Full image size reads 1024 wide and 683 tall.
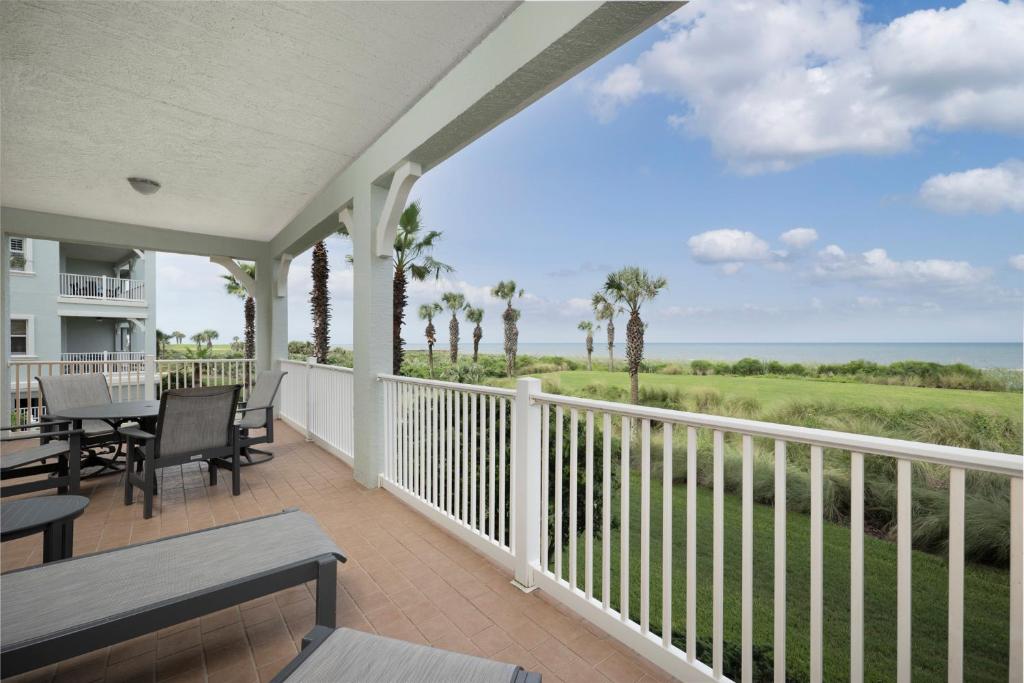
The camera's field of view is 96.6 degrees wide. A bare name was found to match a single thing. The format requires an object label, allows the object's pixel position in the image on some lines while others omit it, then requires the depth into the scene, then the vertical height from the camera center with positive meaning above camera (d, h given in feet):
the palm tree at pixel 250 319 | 51.90 +2.05
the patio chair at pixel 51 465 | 10.78 -3.33
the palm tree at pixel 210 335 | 114.62 +0.47
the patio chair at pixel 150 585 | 4.85 -3.20
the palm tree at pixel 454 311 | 66.28 +3.78
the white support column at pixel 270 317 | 25.43 +1.11
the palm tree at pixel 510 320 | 70.18 +2.51
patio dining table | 13.29 -2.29
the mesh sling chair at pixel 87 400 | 14.47 -2.21
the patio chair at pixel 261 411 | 15.16 -2.60
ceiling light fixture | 16.46 +5.47
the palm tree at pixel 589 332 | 70.44 +0.60
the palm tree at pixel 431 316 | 64.95 +2.91
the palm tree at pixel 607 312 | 58.90 +3.13
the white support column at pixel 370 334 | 14.14 +0.08
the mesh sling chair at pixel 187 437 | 11.64 -2.71
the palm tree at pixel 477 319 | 70.69 +2.68
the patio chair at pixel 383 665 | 4.37 -3.28
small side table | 6.63 -2.75
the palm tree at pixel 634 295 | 52.95 +4.81
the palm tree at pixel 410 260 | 31.07 +5.89
